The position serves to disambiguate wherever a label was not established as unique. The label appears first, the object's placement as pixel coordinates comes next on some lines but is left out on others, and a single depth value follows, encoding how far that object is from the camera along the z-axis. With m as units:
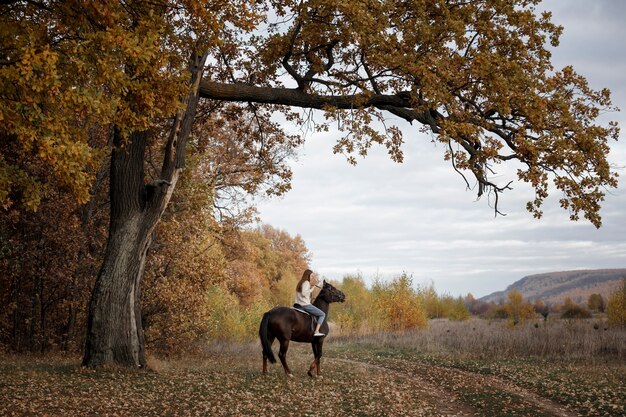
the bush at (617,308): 34.15
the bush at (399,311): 39.84
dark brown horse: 15.48
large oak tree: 11.59
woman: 16.16
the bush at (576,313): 55.96
